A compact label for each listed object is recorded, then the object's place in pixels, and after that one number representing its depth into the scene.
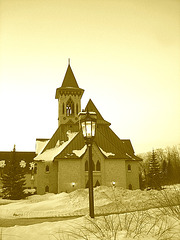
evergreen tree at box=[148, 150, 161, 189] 41.46
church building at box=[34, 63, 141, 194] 34.03
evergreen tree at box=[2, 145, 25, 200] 30.67
